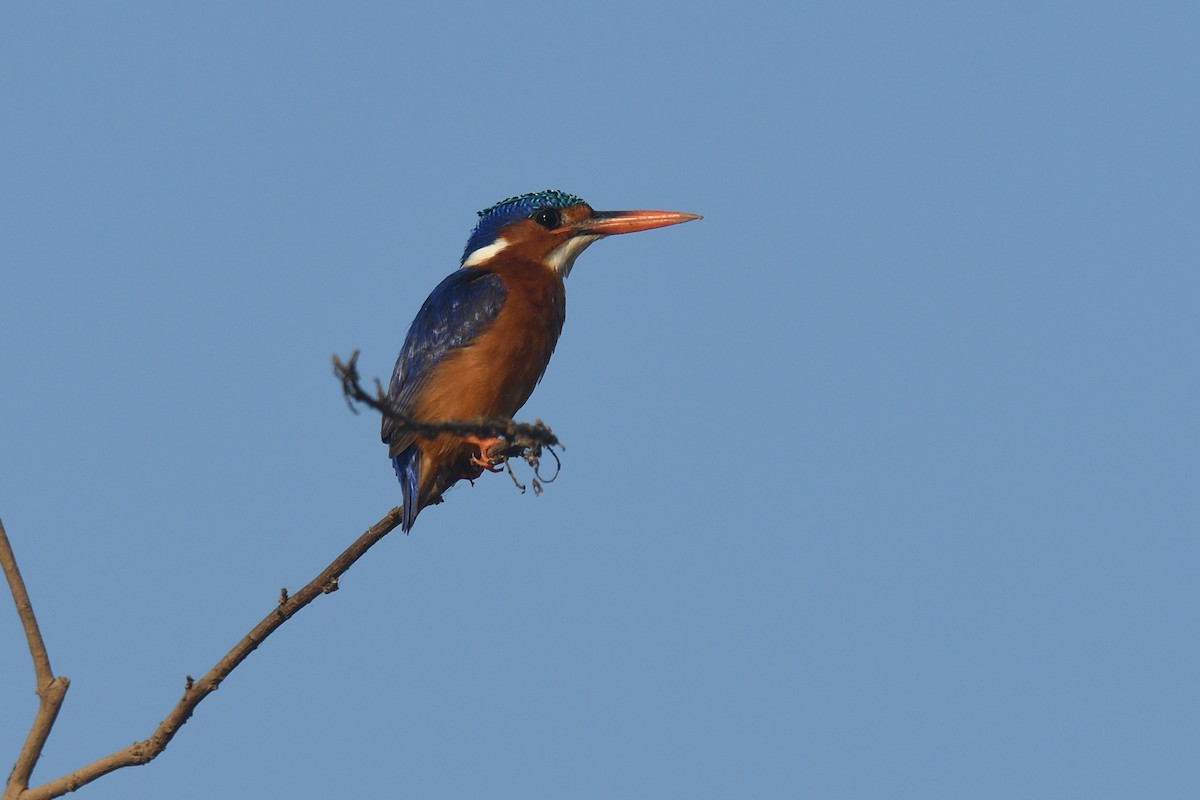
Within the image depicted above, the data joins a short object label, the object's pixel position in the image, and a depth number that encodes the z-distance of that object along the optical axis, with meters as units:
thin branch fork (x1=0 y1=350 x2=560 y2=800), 6.31
